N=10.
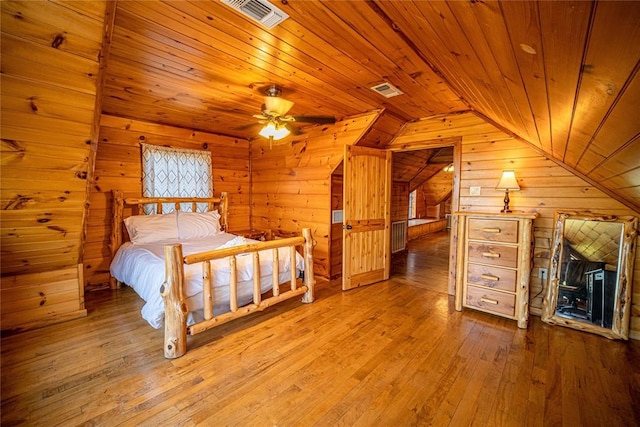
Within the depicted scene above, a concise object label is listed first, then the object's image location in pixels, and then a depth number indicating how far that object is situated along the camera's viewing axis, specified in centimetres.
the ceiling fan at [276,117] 263
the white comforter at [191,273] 234
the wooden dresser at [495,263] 266
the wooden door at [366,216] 358
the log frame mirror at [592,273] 244
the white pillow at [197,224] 386
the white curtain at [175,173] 388
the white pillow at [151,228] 350
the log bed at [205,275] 213
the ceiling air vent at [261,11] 149
